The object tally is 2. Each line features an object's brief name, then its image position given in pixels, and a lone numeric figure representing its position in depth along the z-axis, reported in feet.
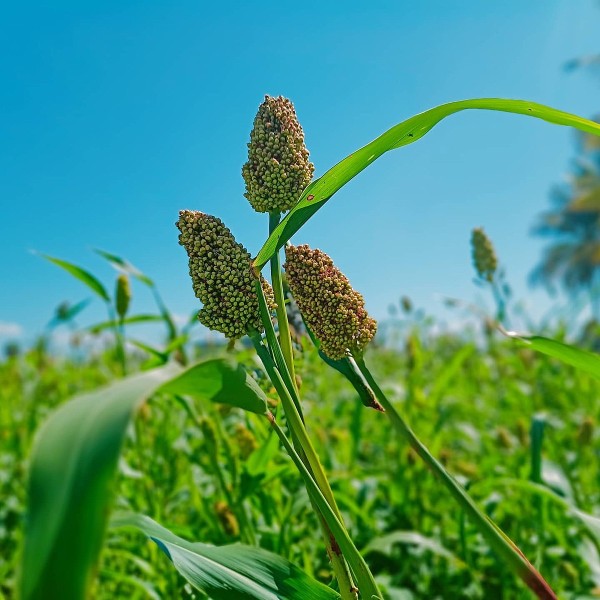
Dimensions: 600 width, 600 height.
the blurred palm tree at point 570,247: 126.11
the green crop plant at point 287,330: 1.99
